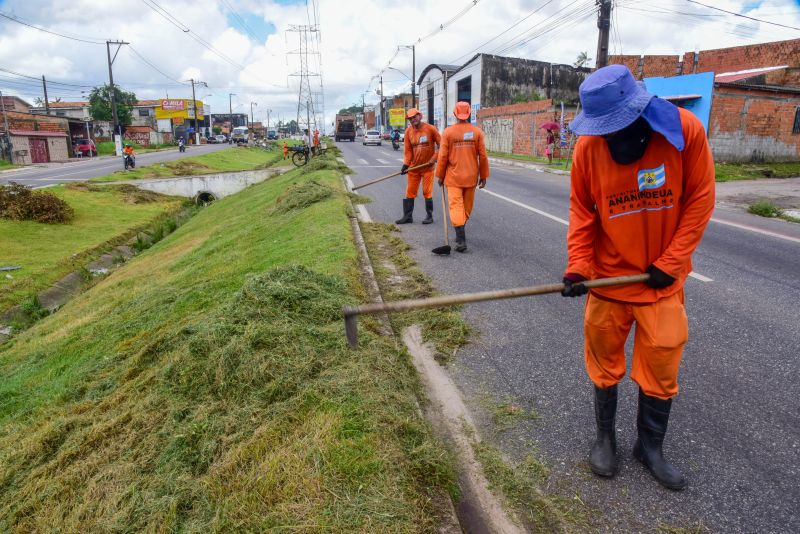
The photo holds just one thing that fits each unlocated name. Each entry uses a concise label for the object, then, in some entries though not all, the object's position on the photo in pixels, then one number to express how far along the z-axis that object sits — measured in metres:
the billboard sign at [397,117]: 68.06
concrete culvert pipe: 22.26
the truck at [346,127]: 61.59
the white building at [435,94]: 49.01
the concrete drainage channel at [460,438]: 2.40
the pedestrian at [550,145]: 24.76
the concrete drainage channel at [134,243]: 9.81
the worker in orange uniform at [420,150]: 8.95
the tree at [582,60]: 51.99
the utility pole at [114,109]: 38.47
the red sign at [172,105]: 83.31
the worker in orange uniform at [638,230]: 2.39
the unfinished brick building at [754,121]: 19.78
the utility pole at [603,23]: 16.72
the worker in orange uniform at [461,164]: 7.04
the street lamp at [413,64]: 53.48
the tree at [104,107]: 60.78
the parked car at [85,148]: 46.56
